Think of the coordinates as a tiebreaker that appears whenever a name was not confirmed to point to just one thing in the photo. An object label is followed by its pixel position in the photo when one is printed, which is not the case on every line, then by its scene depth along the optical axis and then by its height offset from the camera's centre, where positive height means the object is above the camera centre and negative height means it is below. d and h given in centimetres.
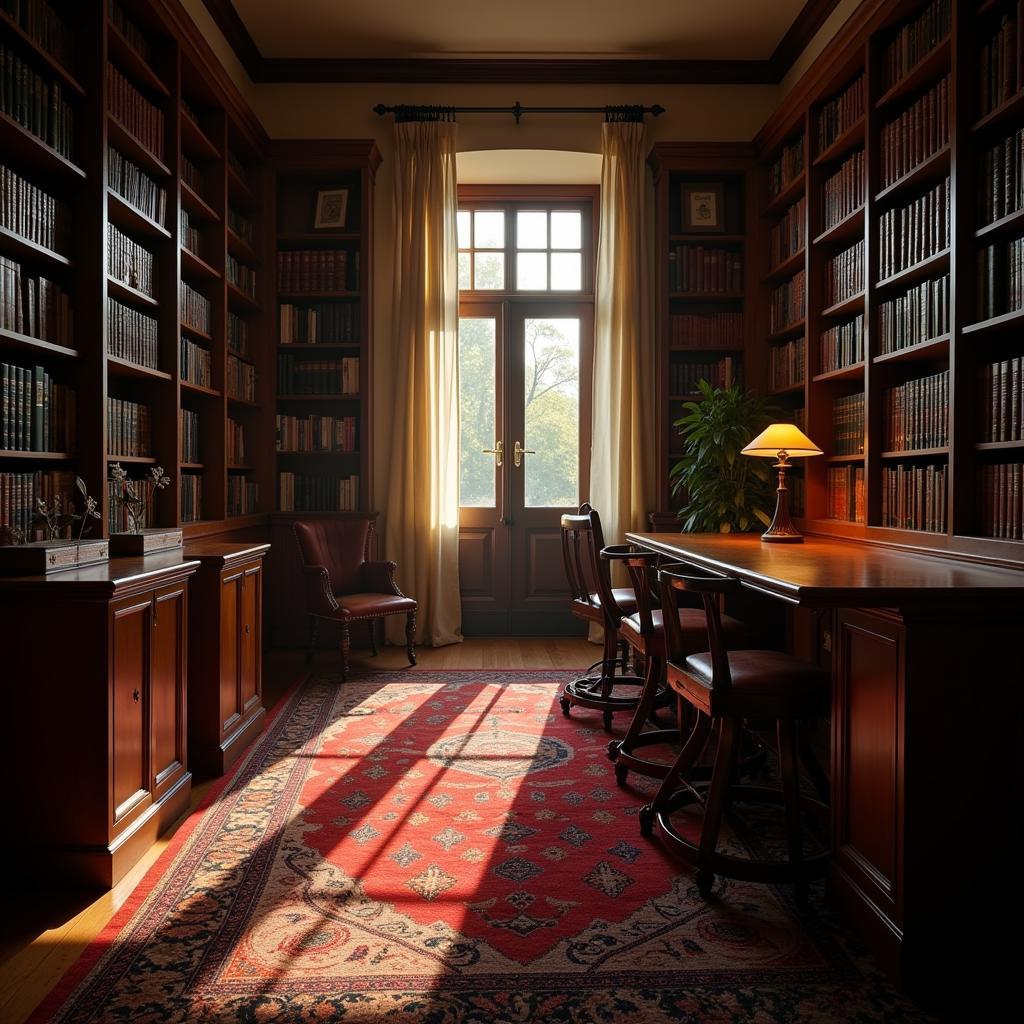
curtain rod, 602 +264
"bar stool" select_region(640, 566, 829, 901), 238 -57
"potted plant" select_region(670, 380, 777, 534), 523 +18
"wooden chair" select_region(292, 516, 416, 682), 522 -50
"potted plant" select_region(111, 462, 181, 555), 321 -8
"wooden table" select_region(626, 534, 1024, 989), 198 -61
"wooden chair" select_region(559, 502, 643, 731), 405 -54
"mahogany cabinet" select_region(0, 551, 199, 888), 244 -63
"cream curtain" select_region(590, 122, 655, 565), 604 +106
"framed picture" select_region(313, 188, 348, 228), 605 +199
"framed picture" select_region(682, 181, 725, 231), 604 +199
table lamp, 400 +23
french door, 657 +35
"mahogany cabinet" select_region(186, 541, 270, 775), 349 -66
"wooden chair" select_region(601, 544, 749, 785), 324 -54
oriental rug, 193 -109
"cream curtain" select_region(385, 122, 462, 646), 607 +86
